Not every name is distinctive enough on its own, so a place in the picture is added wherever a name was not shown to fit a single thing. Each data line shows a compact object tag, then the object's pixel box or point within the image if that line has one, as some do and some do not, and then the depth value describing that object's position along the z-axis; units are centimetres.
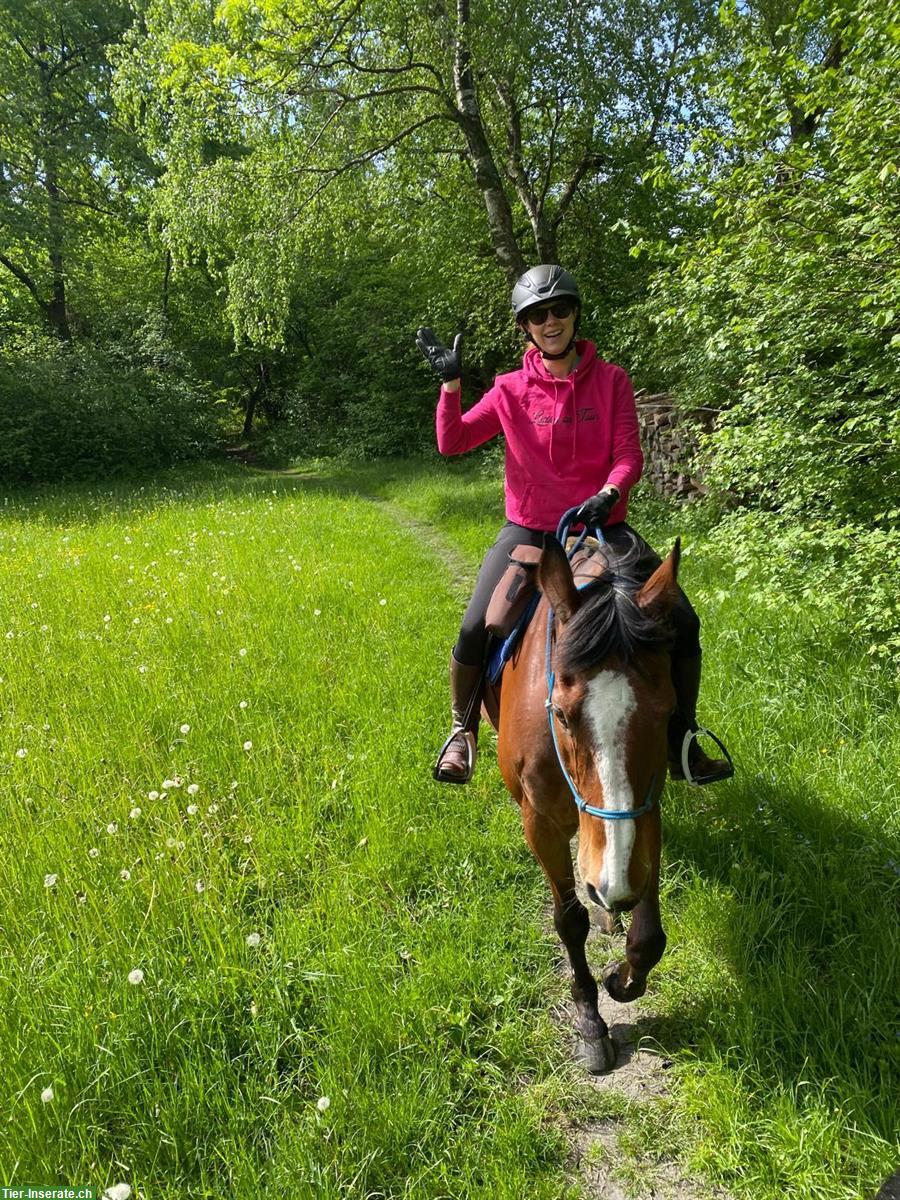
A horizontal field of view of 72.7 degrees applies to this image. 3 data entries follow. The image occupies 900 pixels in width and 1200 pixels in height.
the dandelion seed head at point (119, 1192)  176
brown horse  177
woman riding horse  304
